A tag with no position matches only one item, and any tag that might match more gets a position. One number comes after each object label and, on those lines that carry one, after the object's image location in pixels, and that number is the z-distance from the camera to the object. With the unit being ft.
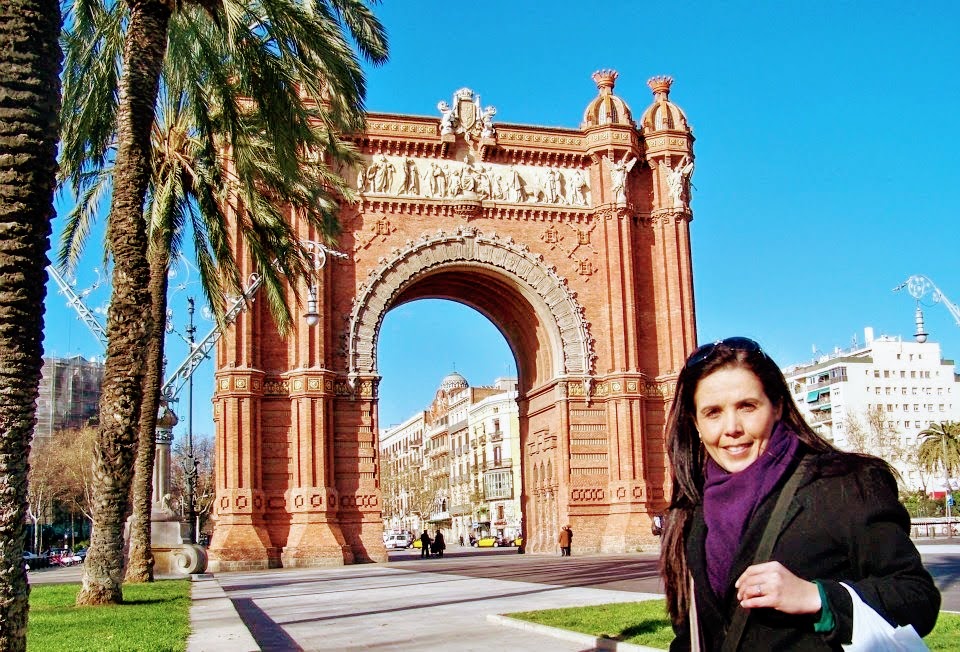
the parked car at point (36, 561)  160.97
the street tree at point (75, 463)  189.78
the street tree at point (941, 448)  201.05
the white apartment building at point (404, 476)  355.36
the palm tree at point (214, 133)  44.62
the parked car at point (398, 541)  248.11
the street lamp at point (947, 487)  135.23
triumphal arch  93.25
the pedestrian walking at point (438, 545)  126.00
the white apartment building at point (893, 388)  289.53
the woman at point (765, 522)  7.89
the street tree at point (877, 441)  198.39
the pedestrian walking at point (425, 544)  121.80
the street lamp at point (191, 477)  95.66
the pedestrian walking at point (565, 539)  97.55
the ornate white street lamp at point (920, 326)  75.31
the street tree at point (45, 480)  196.95
